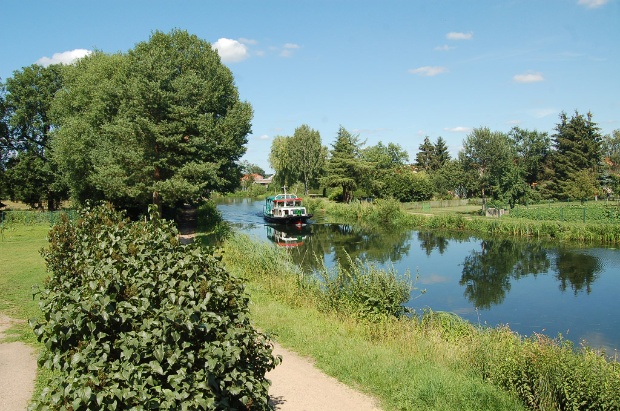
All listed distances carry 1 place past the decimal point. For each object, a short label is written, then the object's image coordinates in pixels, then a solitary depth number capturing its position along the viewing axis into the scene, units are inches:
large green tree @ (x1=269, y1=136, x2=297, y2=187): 2935.5
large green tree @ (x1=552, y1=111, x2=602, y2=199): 2220.7
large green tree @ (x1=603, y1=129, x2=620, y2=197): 2118.6
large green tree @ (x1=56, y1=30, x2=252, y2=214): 919.7
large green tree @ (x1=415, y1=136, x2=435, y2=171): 3189.0
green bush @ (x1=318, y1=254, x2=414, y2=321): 471.5
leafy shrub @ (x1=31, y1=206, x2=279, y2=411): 135.5
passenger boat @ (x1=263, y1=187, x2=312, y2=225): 1758.1
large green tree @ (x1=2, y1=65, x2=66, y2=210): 1697.8
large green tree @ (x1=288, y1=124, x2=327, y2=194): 2851.9
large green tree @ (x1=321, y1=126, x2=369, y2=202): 2342.5
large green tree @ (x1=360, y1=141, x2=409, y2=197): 2352.4
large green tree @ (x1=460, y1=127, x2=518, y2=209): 1819.0
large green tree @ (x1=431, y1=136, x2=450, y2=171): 3031.5
